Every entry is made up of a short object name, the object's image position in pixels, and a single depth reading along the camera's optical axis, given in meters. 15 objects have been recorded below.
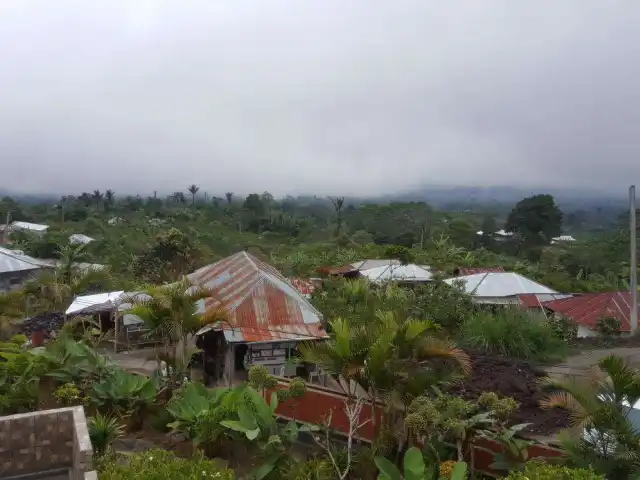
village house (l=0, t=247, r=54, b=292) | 27.83
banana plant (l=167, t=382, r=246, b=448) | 7.73
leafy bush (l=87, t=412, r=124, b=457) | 7.55
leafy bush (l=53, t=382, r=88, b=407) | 8.48
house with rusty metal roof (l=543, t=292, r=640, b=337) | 17.42
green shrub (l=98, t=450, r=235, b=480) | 5.62
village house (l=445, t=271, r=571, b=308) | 19.69
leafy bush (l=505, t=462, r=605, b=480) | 5.31
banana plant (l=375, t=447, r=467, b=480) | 5.91
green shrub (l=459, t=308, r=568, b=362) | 13.35
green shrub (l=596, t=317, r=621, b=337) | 16.86
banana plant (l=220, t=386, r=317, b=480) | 7.21
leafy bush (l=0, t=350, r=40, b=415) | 8.90
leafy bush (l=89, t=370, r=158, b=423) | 9.09
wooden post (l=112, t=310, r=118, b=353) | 15.13
